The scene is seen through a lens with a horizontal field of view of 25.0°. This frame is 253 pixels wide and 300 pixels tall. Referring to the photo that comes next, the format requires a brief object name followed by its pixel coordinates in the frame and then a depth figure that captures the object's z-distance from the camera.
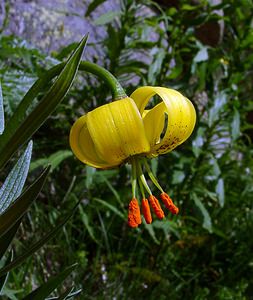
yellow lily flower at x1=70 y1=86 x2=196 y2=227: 0.23
